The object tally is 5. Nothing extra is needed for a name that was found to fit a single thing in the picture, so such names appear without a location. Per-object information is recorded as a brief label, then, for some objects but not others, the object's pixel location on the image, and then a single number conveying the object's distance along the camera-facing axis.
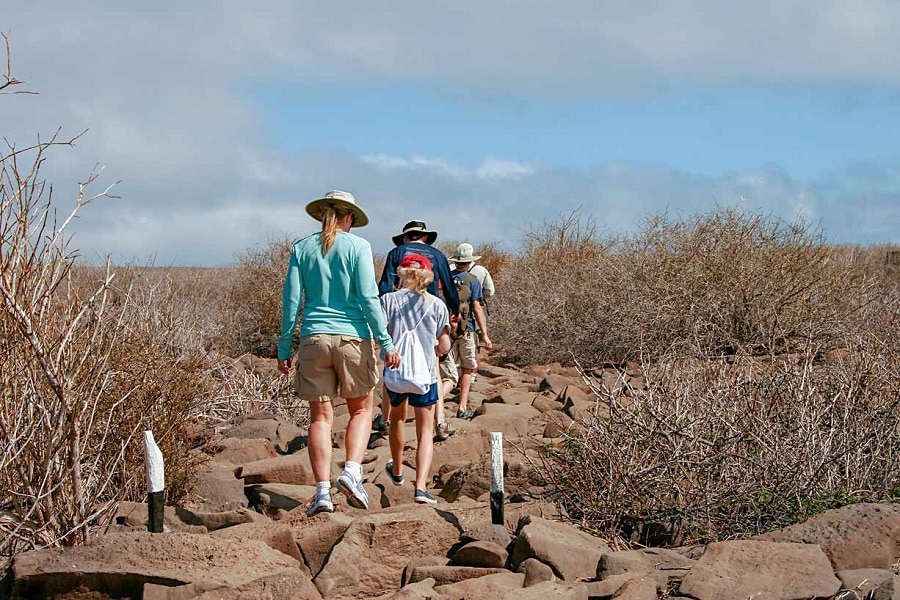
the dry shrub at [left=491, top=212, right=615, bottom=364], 17.08
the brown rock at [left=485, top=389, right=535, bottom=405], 12.64
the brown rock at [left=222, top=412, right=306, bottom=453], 10.20
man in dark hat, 8.38
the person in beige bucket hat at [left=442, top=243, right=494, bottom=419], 10.71
